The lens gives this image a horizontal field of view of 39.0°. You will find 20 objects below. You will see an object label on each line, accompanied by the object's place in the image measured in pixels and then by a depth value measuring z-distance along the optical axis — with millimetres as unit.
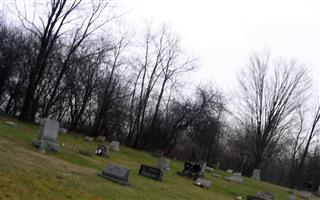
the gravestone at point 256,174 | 38500
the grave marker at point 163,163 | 23672
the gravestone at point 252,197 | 20281
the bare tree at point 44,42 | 28375
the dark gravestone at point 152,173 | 17625
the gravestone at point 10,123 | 21703
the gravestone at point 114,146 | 27486
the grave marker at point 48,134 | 16770
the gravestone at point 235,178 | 29544
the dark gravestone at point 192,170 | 23688
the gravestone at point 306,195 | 31688
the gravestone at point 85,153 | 19266
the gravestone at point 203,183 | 21172
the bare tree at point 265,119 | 43047
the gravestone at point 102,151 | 21555
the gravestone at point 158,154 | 33338
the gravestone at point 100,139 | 31222
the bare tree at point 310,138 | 47019
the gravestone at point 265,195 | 21619
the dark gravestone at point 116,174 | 13501
